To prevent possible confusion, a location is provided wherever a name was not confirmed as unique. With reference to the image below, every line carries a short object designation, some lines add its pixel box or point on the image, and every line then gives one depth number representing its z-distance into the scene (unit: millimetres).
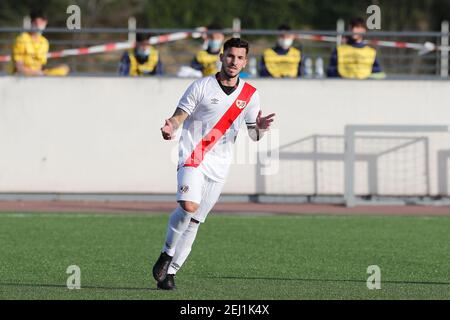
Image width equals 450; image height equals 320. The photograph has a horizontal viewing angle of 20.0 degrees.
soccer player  11305
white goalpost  22688
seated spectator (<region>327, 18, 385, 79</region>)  22562
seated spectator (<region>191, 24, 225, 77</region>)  22628
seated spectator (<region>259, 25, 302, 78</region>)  22688
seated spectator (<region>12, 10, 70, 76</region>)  22531
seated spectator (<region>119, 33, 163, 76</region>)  22781
